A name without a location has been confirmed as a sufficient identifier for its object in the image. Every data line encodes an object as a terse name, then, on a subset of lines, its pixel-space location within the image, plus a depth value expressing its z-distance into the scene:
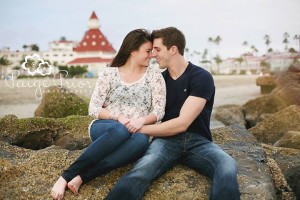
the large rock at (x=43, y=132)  5.88
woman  3.71
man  3.45
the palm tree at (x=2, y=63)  80.88
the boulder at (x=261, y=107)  11.82
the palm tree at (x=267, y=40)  101.38
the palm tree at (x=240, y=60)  101.56
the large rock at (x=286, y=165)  4.21
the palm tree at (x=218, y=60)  108.79
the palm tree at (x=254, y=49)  111.00
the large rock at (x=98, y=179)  3.59
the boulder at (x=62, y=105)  8.75
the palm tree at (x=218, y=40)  122.31
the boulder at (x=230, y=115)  12.30
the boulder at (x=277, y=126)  7.61
